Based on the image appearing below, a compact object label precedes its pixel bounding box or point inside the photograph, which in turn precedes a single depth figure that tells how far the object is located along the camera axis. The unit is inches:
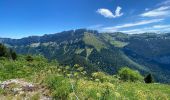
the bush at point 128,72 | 1353.2
